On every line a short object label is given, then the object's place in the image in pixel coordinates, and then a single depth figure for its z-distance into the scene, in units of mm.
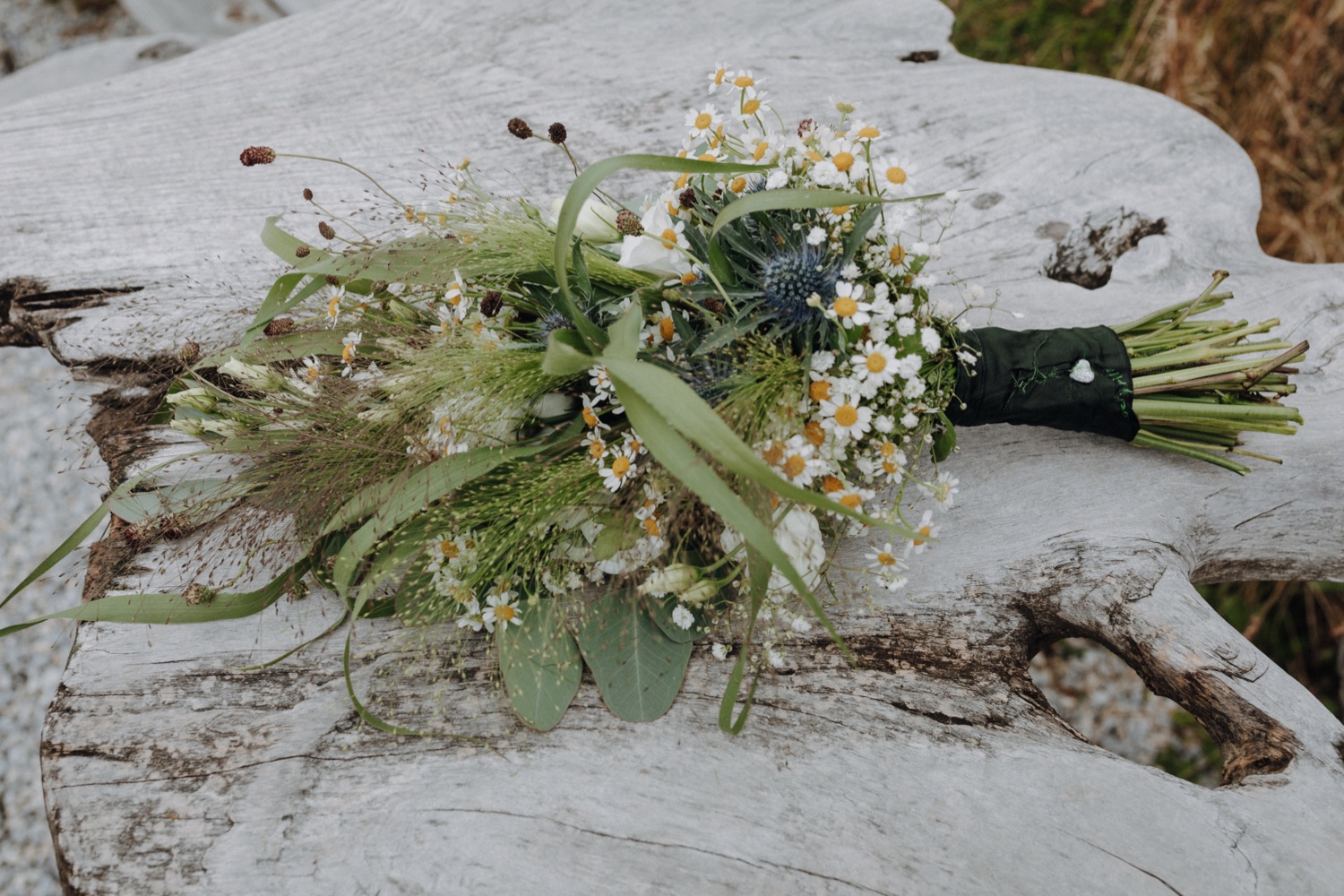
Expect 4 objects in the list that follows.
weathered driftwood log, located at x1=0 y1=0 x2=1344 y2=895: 862
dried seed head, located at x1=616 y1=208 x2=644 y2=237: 874
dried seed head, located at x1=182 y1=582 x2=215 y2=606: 907
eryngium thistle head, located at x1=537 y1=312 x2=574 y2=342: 885
